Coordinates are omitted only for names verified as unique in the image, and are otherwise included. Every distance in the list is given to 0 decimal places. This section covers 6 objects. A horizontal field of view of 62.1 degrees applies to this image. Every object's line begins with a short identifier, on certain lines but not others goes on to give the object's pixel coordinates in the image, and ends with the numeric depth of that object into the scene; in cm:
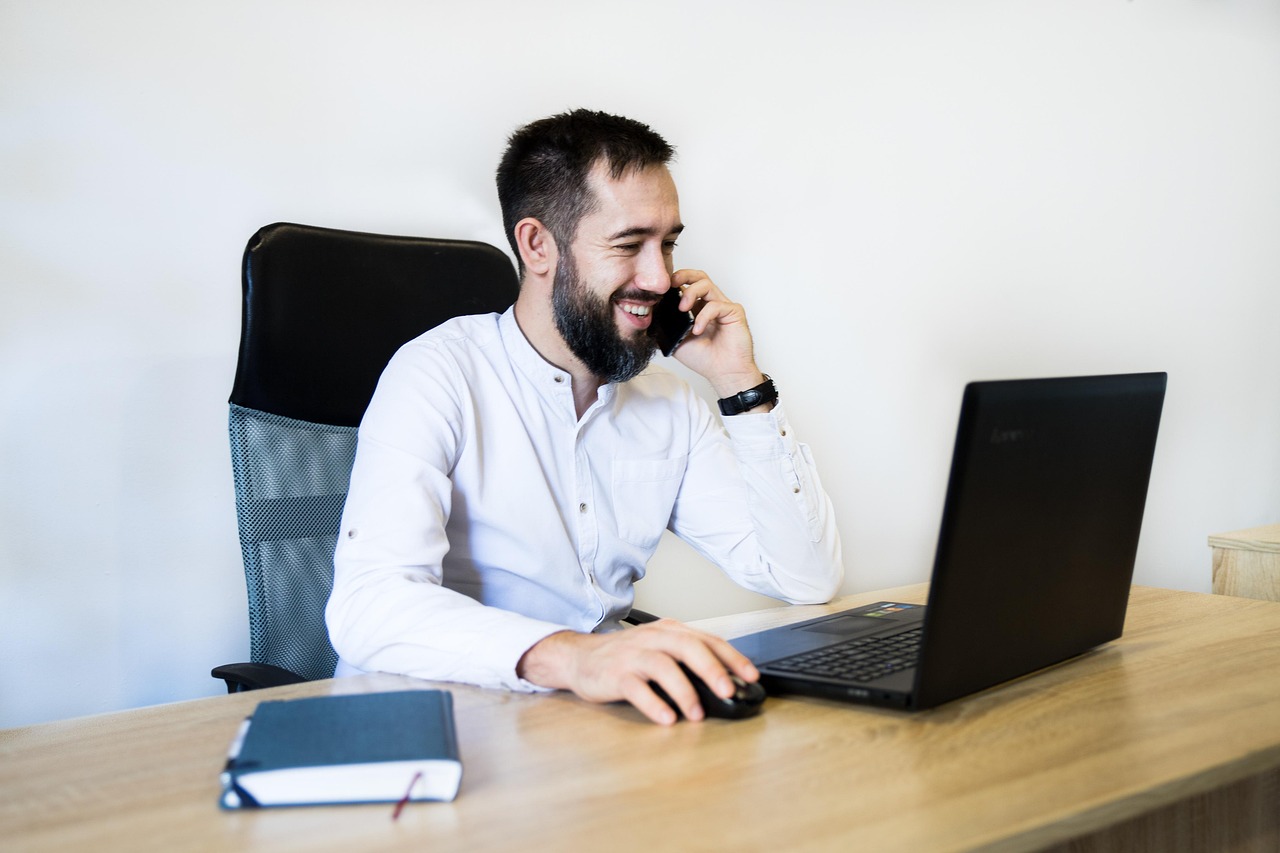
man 148
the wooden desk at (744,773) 67
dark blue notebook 72
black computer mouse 90
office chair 150
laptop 84
